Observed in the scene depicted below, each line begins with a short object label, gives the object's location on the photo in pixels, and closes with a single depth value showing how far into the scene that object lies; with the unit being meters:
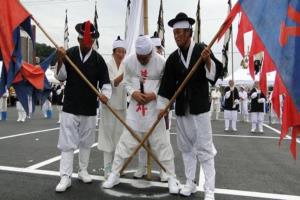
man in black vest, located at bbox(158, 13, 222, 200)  4.72
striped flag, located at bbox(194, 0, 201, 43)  18.23
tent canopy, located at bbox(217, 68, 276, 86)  23.80
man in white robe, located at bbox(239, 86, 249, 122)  18.15
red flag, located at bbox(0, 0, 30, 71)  4.96
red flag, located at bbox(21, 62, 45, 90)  5.33
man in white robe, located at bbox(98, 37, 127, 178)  5.80
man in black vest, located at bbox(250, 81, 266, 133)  13.84
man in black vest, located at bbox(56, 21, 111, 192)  5.23
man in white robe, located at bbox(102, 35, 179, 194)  5.20
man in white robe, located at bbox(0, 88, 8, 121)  16.20
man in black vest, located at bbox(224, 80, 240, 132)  14.21
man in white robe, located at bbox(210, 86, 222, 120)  20.21
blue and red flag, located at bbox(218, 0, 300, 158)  3.65
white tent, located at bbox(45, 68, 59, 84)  25.55
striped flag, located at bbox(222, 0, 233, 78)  13.95
